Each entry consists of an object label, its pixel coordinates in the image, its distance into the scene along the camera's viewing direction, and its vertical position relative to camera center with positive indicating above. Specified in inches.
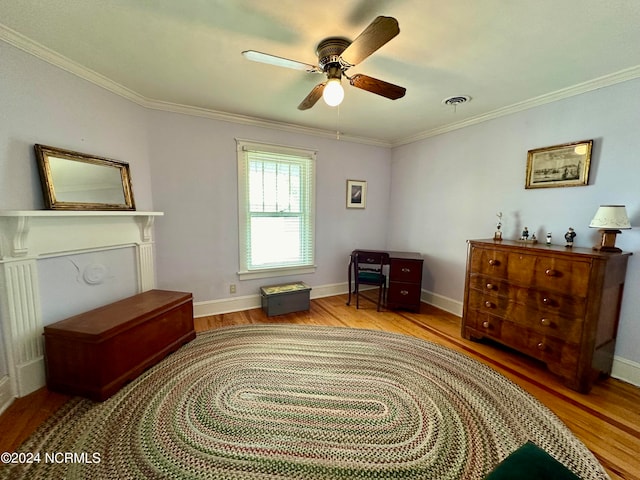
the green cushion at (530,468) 34.5 -35.4
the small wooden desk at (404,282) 126.4 -33.5
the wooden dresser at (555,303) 71.4 -26.8
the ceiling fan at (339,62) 52.7 +36.0
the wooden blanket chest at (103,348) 65.2 -37.6
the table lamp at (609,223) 71.8 -1.1
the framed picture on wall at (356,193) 150.3 +13.2
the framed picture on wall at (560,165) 85.0 +19.3
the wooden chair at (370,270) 130.0 -29.1
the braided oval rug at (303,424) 49.7 -49.6
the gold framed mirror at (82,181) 70.1 +9.5
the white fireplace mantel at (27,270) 63.0 -15.6
